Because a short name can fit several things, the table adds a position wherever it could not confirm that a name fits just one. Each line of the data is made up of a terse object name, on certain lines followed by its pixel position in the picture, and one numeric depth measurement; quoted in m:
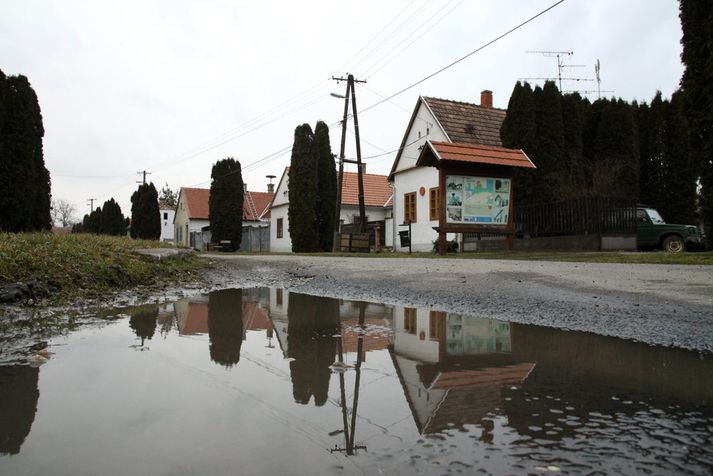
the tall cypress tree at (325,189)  34.56
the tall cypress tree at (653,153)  25.81
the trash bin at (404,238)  25.27
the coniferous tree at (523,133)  21.72
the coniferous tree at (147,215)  57.16
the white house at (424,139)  26.80
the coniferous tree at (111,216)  65.81
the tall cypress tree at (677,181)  25.02
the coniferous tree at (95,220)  70.74
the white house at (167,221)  85.81
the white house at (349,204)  39.19
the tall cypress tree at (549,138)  22.05
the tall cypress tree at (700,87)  11.61
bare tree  103.50
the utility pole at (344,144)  27.06
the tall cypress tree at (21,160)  19.56
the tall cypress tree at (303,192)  32.12
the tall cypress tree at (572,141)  22.78
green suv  18.34
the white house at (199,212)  53.69
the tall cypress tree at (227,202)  42.81
